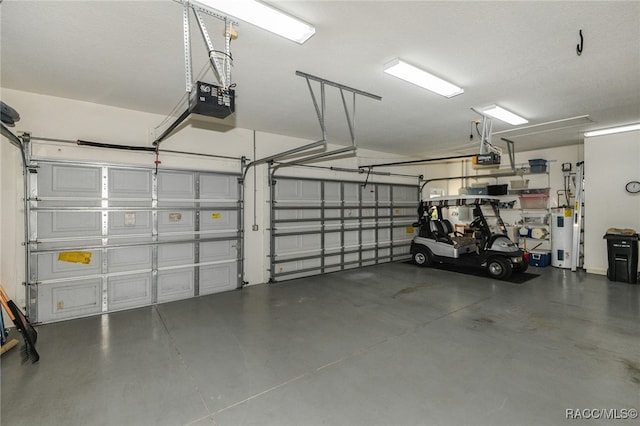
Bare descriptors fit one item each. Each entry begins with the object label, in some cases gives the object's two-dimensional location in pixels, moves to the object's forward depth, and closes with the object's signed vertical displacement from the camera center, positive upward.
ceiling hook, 2.63 +1.57
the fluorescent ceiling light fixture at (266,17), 2.08 +1.53
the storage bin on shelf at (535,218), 7.63 -0.19
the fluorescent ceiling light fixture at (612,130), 5.46 +1.63
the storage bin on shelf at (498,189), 8.03 +0.64
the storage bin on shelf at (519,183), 7.95 +0.79
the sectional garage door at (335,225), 6.12 -0.33
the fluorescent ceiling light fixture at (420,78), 3.06 +1.57
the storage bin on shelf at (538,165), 7.50 +1.24
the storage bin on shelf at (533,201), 7.70 +0.29
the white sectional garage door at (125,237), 3.91 -0.40
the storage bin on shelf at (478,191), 8.52 +0.63
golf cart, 6.10 -0.78
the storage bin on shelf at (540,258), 7.18 -1.20
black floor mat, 5.90 -1.41
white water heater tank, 6.84 -0.63
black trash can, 5.45 -0.85
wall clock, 5.64 +0.49
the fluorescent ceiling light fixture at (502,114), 4.49 +1.63
